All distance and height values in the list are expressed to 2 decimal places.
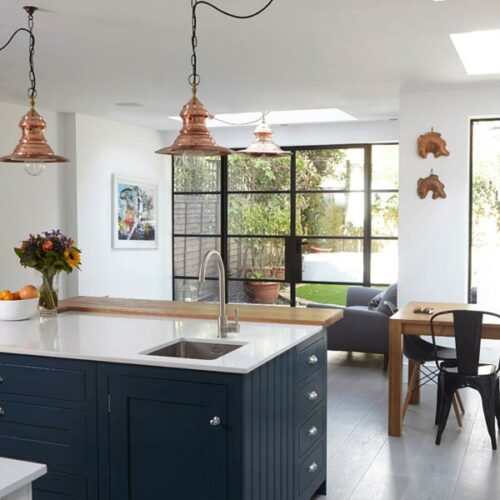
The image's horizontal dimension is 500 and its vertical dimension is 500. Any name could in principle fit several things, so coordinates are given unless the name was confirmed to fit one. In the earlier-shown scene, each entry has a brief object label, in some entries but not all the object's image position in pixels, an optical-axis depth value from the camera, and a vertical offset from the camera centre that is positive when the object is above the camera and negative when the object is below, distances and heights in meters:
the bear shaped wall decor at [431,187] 6.24 +0.35
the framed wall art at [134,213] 8.32 +0.16
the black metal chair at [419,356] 4.73 -0.89
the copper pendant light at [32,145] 3.47 +0.40
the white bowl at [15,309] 3.59 -0.43
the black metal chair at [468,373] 4.24 -0.92
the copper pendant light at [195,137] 2.97 +0.38
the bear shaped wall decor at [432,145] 6.21 +0.72
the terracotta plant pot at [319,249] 8.84 -0.30
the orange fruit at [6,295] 3.62 -0.37
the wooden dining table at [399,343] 4.59 -0.78
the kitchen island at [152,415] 2.64 -0.76
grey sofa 6.50 -0.99
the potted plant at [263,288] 9.17 -0.83
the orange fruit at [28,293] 3.65 -0.35
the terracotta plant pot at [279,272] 9.12 -0.62
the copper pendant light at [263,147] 4.83 +0.55
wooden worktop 3.58 -0.47
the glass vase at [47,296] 3.74 -0.38
